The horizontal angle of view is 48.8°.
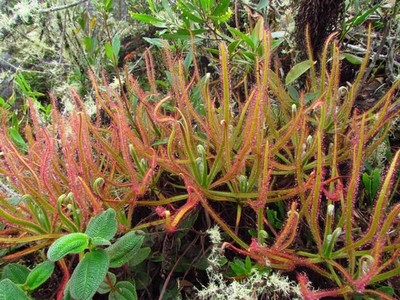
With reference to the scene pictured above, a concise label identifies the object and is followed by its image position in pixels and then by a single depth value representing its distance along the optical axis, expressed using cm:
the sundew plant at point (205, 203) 86
